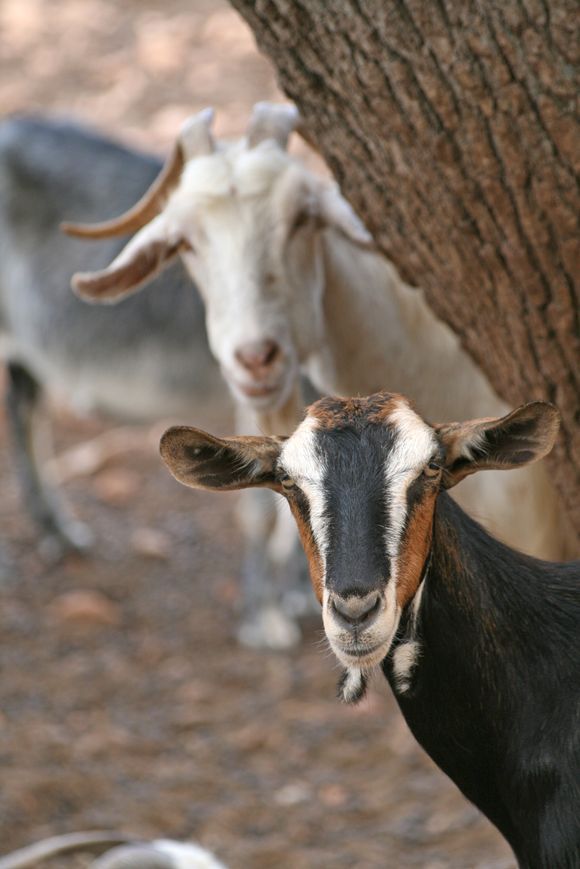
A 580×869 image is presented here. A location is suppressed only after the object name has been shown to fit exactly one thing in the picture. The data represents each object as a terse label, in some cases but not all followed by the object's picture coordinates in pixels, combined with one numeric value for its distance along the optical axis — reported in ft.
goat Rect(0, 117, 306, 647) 44.68
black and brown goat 17.92
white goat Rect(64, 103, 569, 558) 28.25
